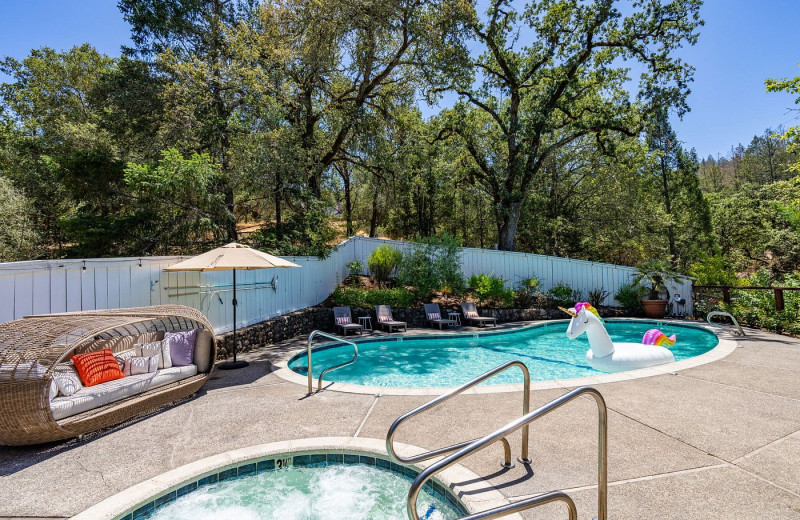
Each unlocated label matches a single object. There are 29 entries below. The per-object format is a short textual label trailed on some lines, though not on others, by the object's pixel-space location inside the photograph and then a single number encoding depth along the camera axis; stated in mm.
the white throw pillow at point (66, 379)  4031
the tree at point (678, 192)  21645
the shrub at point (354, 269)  14039
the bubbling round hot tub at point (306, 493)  2885
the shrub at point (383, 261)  13758
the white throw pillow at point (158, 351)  5258
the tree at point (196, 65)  13355
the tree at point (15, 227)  15242
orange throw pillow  4410
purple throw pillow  5414
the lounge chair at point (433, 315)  11721
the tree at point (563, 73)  14828
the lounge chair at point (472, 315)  12016
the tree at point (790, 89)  10719
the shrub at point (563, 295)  14266
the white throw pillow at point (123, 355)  5003
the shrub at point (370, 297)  11977
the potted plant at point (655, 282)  13656
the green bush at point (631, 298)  14445
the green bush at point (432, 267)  12988
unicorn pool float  6457
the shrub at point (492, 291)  13367
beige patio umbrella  6199
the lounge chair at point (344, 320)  10500
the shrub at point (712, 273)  13313
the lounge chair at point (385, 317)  11062
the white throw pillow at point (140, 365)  5000
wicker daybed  3344
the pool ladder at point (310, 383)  5330
